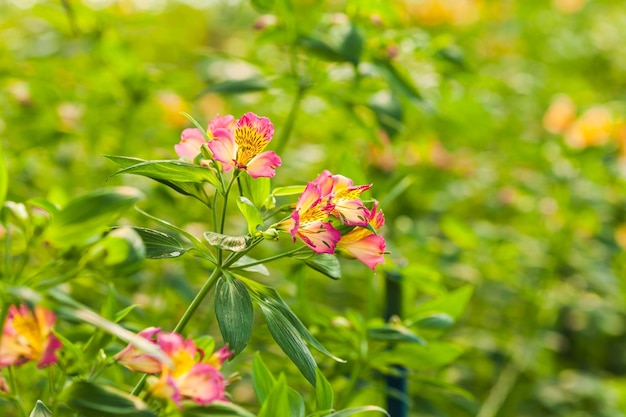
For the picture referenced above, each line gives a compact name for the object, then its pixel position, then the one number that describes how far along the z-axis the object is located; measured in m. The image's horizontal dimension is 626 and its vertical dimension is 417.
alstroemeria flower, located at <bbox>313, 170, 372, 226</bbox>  1.28
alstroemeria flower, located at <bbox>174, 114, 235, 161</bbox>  1.32
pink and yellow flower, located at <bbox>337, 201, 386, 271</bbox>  1.31
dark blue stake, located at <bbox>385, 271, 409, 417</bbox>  1.59
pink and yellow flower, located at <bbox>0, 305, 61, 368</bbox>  1.22
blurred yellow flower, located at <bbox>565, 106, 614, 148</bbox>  2.71
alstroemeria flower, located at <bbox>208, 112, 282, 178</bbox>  1.29
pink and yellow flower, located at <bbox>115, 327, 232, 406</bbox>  1.21
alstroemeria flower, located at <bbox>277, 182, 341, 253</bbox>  1.28
